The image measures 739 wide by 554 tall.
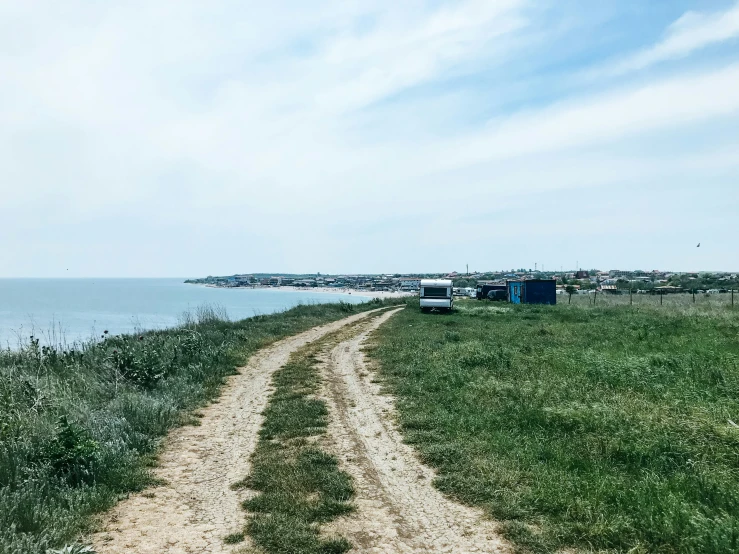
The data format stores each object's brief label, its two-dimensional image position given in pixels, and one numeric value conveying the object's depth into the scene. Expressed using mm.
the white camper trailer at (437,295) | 35031
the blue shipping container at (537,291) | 46938
